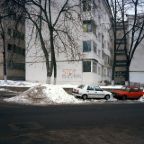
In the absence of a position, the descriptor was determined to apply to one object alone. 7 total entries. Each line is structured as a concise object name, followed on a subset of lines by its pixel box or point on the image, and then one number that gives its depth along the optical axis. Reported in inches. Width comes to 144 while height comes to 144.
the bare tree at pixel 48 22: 612.9
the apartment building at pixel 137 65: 1328.2
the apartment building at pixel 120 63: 1833.7
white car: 630.1
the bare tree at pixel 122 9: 915.9
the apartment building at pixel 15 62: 1160.7
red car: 684.8
